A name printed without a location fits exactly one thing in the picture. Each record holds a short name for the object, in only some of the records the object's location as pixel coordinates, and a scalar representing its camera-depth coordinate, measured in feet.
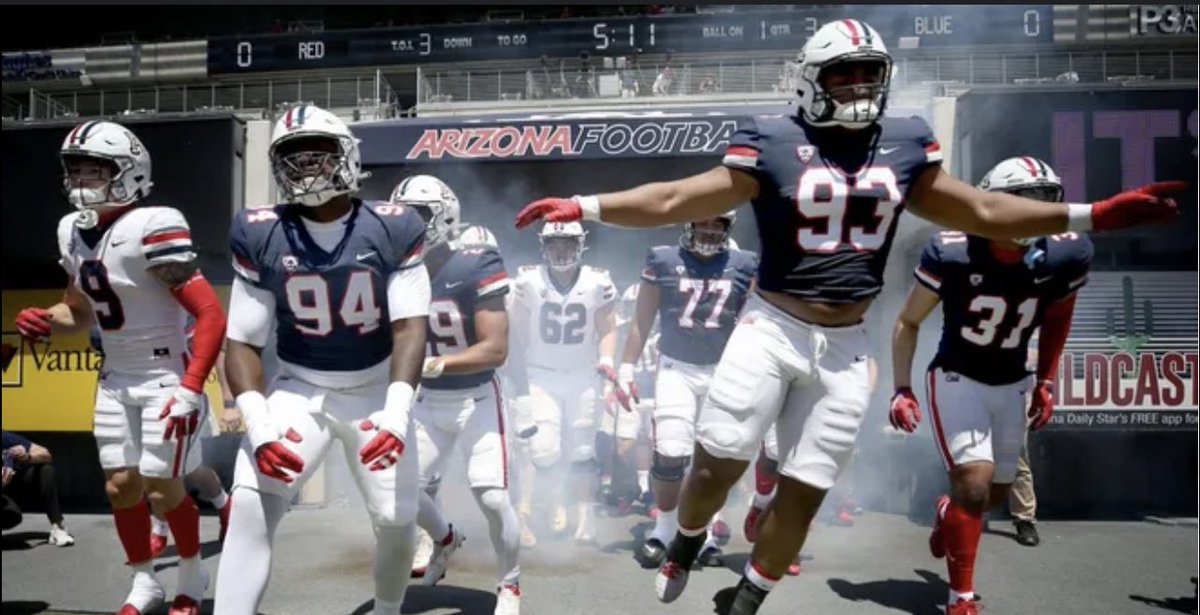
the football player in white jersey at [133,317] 15.62
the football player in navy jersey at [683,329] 19.97
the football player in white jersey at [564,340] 24.90
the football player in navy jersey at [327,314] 11.74
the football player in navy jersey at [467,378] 15.90
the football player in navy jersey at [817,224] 11.14
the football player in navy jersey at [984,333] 15.99
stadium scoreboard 42.01
